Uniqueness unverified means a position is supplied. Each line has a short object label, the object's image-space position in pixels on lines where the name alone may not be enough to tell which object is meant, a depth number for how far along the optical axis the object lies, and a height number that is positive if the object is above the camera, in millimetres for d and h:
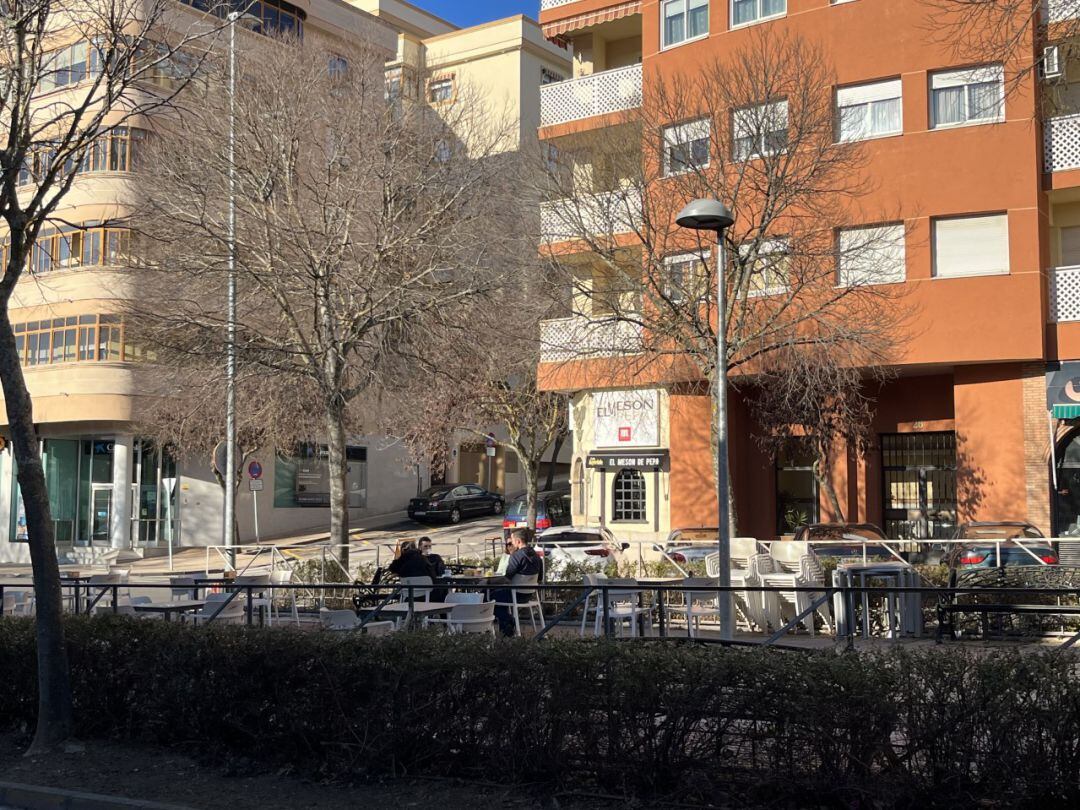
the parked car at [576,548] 21031 -1785
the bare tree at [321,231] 21391 +4594
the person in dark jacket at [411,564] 16828 -1474
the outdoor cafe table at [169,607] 14104 -1752
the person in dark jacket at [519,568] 14773 -1379
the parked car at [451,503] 45812 -1547
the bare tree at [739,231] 22031 +4808
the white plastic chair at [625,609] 13520 -1845
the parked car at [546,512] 36344 -1605
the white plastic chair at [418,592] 14870 -1698
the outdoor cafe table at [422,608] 12731 -1662
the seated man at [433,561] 18031 -1562
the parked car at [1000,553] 17734 -1564
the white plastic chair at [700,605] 15172 -2049
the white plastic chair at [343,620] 12211 -1667
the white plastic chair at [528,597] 14250 -1814
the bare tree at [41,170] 9219 +2713
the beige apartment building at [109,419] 37312 +1766
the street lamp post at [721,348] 12408 +1404
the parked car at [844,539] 19172 -1479
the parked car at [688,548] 21359 -1702
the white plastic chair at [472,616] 12588 -1708
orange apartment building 23641 +3859
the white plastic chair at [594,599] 14359 -1817
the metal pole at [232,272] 21234 +3734
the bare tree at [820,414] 24094 +1090
